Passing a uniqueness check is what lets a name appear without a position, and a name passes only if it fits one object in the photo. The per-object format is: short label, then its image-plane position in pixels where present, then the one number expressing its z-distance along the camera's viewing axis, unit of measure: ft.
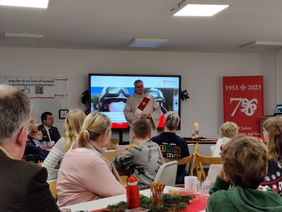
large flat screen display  28.37
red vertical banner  30.48
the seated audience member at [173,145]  15.17
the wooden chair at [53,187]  9.70
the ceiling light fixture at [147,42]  24.82
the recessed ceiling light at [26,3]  16.39
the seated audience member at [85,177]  8.41
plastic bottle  7.36
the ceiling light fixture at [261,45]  26.74
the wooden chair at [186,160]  14.67
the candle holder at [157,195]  7.43
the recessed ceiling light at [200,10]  17.21
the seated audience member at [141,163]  11.80
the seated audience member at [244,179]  5.59
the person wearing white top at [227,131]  16.62
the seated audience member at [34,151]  14.60
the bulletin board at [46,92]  28.09
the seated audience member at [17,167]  3.99
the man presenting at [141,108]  24.56
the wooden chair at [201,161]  13.80
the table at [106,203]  7.68
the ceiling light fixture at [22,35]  22.87
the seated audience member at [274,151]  8.10
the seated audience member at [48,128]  25.08
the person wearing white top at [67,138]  12.37
